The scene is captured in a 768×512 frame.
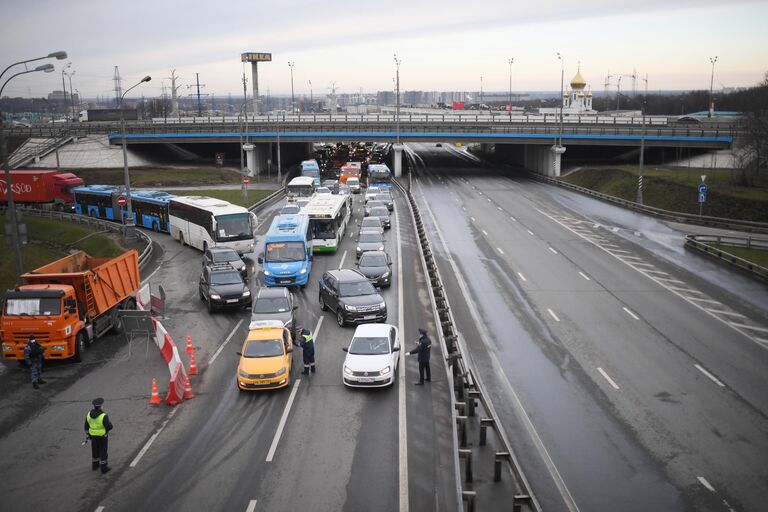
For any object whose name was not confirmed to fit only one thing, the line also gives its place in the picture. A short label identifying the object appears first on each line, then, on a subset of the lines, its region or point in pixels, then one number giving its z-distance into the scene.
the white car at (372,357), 19.22
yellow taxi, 19.14
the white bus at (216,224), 36.91
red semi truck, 58.47
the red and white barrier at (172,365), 18.62
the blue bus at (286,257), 30.62
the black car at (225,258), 31.81
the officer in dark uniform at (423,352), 19.31
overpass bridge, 74.56
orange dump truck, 21.08
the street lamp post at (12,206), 24.05
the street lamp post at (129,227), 41.72
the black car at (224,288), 27.23
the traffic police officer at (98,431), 14.62
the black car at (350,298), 24.83
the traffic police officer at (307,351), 20.16
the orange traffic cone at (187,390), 19.16
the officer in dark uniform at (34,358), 19.77
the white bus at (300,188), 57.66
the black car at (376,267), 30.22
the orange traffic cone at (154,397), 18.69
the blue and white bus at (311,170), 70.56
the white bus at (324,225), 37.88
